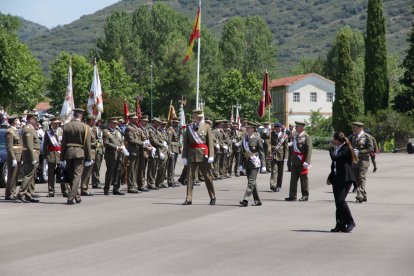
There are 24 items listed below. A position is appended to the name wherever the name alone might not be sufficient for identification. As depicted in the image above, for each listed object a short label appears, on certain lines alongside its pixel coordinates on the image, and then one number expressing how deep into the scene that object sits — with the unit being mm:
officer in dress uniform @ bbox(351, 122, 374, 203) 20105
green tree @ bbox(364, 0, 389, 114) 72000
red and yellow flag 37300
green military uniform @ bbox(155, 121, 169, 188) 24641
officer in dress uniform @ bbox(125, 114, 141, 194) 22656
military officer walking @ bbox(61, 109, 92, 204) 19016
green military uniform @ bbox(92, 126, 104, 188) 24531
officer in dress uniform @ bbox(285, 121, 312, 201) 20656
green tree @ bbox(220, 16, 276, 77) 121375
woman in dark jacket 14312
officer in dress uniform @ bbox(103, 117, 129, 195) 22141
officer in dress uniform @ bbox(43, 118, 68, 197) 20938
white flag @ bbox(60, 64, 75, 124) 31028
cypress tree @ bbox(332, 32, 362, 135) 80250
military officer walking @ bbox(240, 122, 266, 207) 18688
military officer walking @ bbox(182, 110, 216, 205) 19109
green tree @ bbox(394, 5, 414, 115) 70188
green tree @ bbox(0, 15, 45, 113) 57375
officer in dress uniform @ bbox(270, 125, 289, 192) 24172
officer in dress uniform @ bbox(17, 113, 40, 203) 19109
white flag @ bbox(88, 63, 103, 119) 30234
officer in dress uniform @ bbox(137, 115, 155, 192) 23319
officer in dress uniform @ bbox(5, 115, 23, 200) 19594
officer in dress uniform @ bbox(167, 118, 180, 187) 25688
